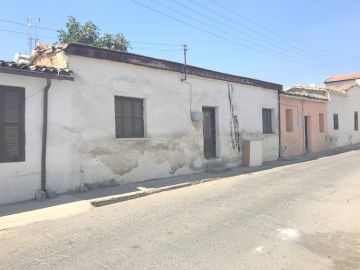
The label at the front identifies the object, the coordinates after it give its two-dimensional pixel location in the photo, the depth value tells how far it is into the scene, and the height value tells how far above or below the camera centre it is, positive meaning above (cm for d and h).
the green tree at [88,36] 2498 +709
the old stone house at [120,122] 909 +66
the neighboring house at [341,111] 2700 +218
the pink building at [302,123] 2025 +103
